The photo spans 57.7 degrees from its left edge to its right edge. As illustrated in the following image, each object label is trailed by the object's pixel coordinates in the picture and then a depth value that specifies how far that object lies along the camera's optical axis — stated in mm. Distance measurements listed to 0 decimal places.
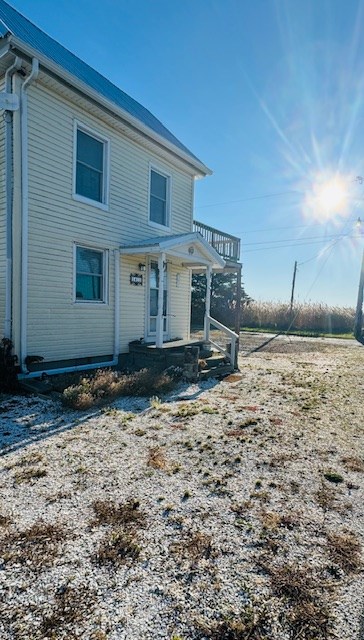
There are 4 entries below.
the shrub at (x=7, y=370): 5848
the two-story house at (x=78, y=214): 6199
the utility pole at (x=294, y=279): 26703
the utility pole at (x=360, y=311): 20609
